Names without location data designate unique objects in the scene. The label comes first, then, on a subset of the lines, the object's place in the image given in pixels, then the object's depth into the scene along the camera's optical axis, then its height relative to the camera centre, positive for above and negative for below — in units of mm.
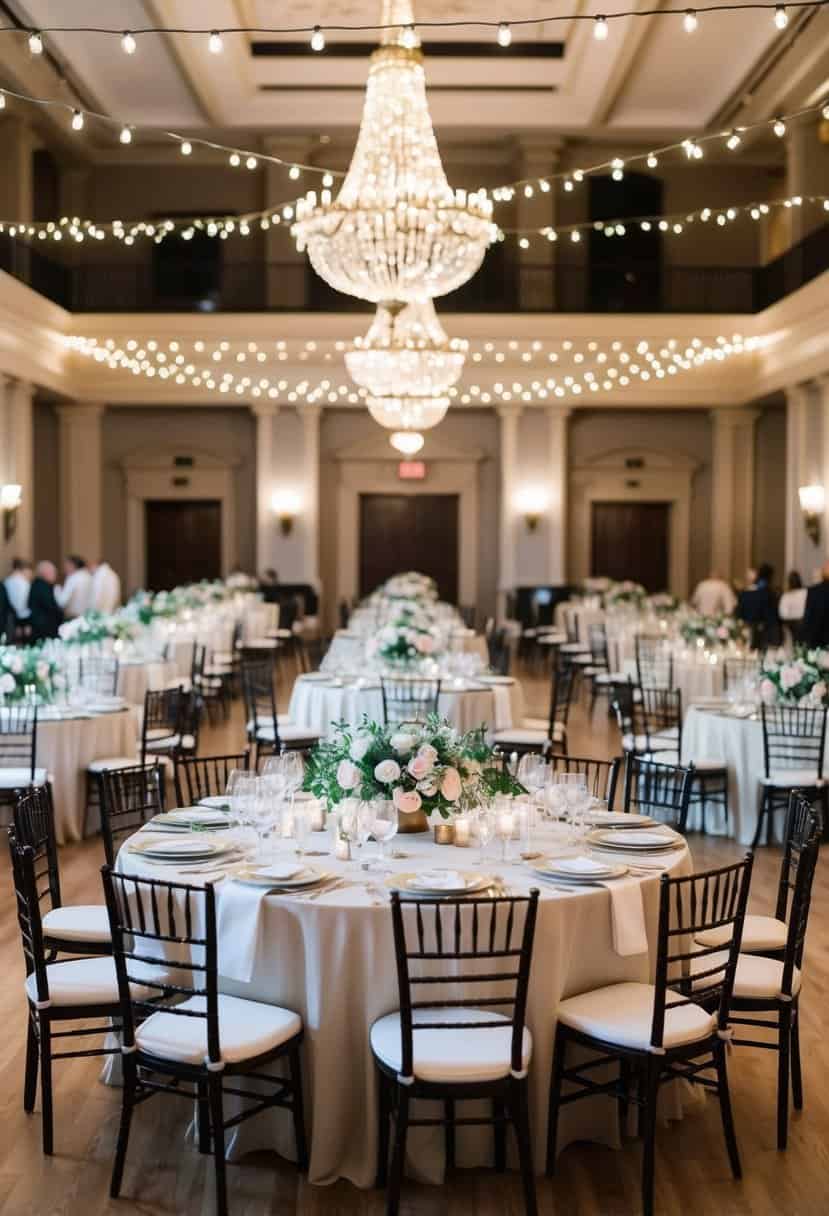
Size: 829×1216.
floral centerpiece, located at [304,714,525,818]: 4598 -711
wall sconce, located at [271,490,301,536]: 21016 +778
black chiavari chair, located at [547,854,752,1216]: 3824 -1328
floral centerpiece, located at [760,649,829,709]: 8109 -727
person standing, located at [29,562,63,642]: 15109 -584
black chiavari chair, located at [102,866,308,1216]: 3754 -1334
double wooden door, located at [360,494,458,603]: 22281 +325
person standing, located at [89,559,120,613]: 17188 -411
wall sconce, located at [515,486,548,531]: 21047 +876
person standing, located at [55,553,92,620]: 17094 -419
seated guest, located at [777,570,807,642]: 15570 -495
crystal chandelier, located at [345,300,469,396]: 11828 +1703
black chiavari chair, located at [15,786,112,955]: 4531 -1237
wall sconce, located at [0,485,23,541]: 17062 +610
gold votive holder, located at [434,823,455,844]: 4773 -947
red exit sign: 21719 +1394
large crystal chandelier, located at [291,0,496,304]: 8547 +2220
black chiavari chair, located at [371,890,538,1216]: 3631 -1276
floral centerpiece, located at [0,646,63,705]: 8250 -733
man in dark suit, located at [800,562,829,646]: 10375 -421
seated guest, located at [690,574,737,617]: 18391 -496
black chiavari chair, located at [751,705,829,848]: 7957 -1162
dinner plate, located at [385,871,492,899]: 4023 -962
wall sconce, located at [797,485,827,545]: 16656 +648
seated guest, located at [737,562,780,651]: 15320 -546
